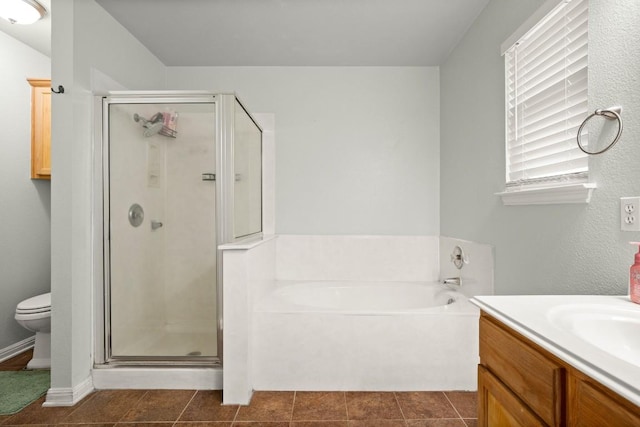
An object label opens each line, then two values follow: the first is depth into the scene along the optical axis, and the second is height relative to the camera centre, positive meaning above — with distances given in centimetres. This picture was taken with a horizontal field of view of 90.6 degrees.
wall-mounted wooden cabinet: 238 +67
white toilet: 200 -69
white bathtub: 180 -78
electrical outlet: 95 +0
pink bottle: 88 -19
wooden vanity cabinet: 54 -37
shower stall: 191 -4
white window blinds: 122 +51
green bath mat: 171 -102
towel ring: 101 +32
